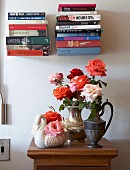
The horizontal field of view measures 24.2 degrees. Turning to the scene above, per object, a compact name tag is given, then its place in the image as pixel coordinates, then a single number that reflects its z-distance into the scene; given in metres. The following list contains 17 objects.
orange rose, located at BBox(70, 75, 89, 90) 1.48
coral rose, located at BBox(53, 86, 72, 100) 1.53
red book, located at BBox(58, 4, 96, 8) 1.72
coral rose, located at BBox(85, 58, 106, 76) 1.49
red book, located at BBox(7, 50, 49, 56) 1.71
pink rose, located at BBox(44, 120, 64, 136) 1.42
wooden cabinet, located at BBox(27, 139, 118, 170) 1.39
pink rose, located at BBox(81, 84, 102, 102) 1.38
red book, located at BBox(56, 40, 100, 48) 1.69
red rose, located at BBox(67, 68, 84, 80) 1.62
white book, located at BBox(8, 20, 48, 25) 1.71
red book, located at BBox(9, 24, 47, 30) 1.70
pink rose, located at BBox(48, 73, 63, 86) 1.65
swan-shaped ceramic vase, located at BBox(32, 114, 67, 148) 1.42
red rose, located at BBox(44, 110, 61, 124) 1.52
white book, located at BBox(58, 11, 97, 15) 1.71
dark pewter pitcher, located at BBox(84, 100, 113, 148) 1.42
